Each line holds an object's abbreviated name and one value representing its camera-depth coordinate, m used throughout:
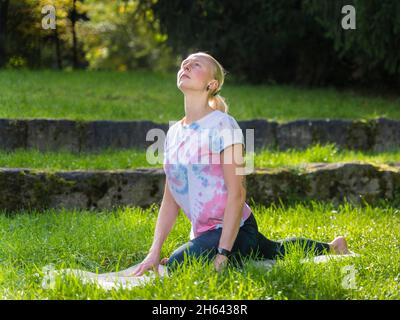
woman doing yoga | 8.23
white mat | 7.47
